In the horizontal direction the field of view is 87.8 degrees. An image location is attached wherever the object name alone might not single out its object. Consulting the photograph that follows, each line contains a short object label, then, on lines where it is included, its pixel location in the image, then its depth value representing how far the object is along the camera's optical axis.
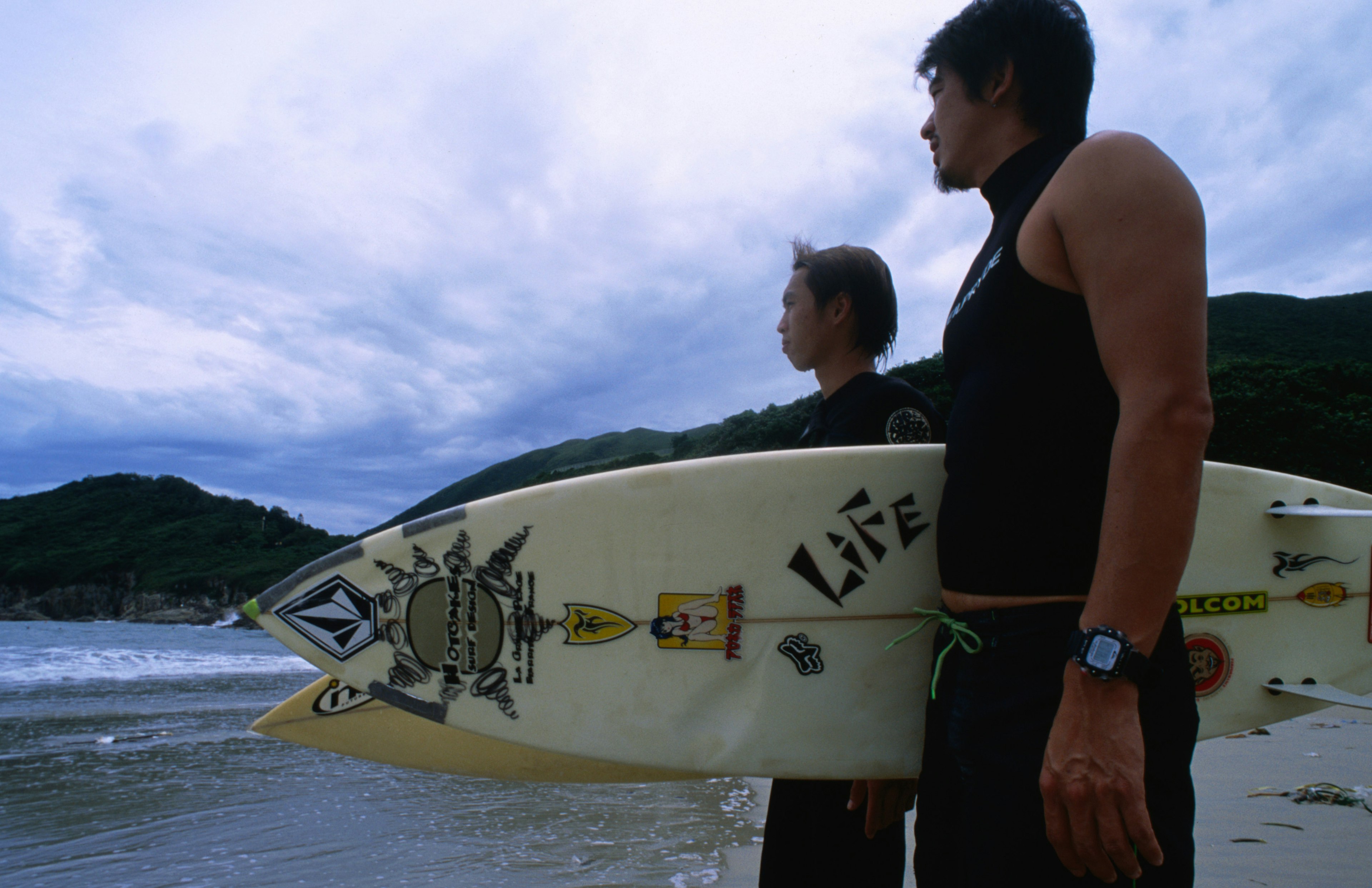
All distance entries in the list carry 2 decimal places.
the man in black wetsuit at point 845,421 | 1.42
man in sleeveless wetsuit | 0.70
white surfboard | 1.44
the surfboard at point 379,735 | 2.14
